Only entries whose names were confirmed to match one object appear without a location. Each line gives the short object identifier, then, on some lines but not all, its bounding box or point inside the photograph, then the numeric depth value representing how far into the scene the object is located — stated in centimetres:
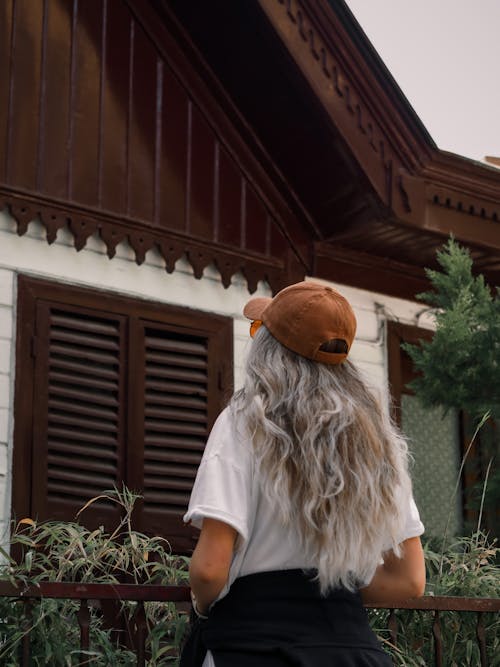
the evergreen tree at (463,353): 673
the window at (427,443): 835
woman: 265
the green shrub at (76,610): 378
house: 646
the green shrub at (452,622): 457
